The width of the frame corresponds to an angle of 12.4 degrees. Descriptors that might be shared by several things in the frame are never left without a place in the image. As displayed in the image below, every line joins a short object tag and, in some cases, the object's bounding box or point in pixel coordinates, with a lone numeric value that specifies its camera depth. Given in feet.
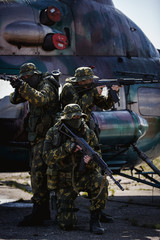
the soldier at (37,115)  33.56
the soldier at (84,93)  36.54
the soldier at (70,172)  31.16
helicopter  40.57
